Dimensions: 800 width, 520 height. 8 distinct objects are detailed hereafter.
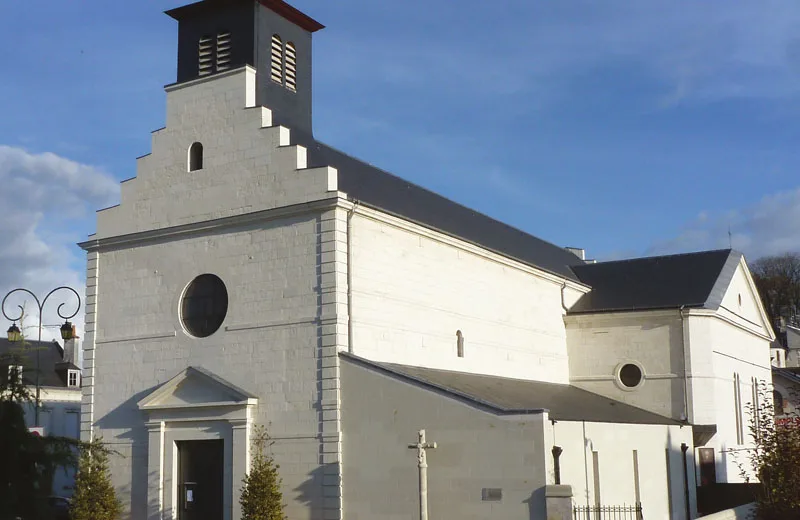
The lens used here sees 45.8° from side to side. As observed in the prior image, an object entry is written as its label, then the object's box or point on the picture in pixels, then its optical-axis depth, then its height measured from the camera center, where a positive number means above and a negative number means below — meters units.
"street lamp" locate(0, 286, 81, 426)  23.99 +2.83
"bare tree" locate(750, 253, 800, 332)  85.31 +12.41
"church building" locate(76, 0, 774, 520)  21.28 +2.46
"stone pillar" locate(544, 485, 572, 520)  19.16 -1.53
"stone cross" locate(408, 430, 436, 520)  20.52 -0.77
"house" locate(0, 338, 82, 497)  50.09 +2.40
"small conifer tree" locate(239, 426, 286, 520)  21.42 -1.39
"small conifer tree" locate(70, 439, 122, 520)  23.70 -1.49
